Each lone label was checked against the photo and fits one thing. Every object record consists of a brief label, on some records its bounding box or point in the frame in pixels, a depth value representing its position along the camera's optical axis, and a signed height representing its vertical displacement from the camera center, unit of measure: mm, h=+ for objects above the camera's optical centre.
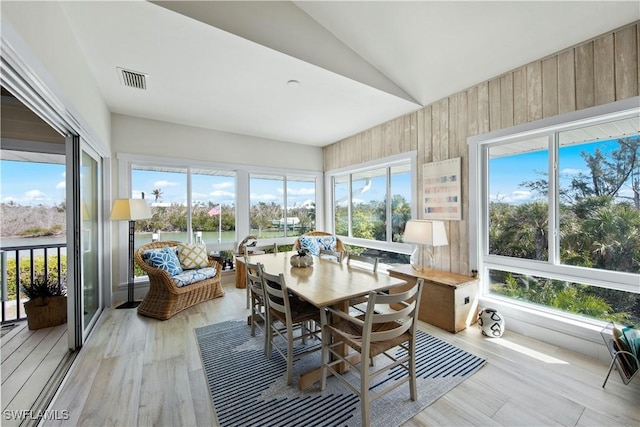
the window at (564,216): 2219 -49
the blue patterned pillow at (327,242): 4859 -550
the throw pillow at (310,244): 4691 -550
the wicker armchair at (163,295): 3115 -998
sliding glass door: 2326 -254
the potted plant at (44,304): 2686 -914
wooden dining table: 1855 -573
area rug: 1632 -1268
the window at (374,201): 4156 +209
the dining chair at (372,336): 1512 -827
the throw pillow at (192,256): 3754 -608
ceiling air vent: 2648 +1458
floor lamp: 3365 +19
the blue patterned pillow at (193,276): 3256 -803
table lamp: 3072 -289
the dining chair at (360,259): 2312 -510
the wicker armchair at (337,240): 5008 -522
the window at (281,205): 5062 +183
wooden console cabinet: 2750 -965
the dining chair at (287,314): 1909 -824
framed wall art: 3199 +292
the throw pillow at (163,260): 3291 -579
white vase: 2635 -1146
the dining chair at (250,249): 3398 -532
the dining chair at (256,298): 2217 -833
